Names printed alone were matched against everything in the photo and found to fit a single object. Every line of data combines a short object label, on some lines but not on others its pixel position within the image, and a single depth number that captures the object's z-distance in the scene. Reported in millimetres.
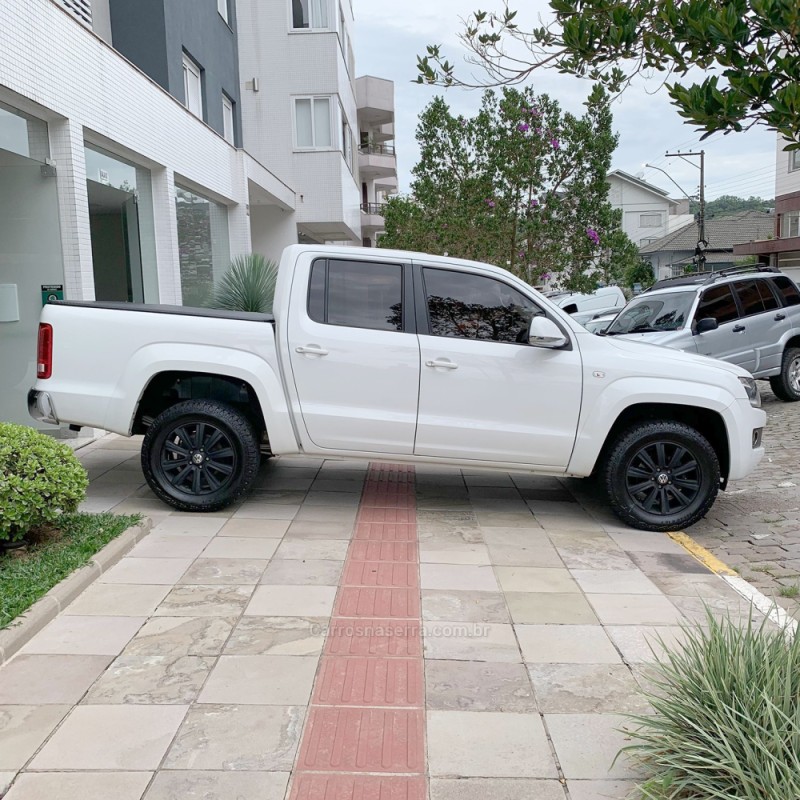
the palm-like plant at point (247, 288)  13520
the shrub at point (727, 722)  2574
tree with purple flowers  19688
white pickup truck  6227
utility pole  35512
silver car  11492
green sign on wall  8688
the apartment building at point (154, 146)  8477
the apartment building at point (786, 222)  32562
